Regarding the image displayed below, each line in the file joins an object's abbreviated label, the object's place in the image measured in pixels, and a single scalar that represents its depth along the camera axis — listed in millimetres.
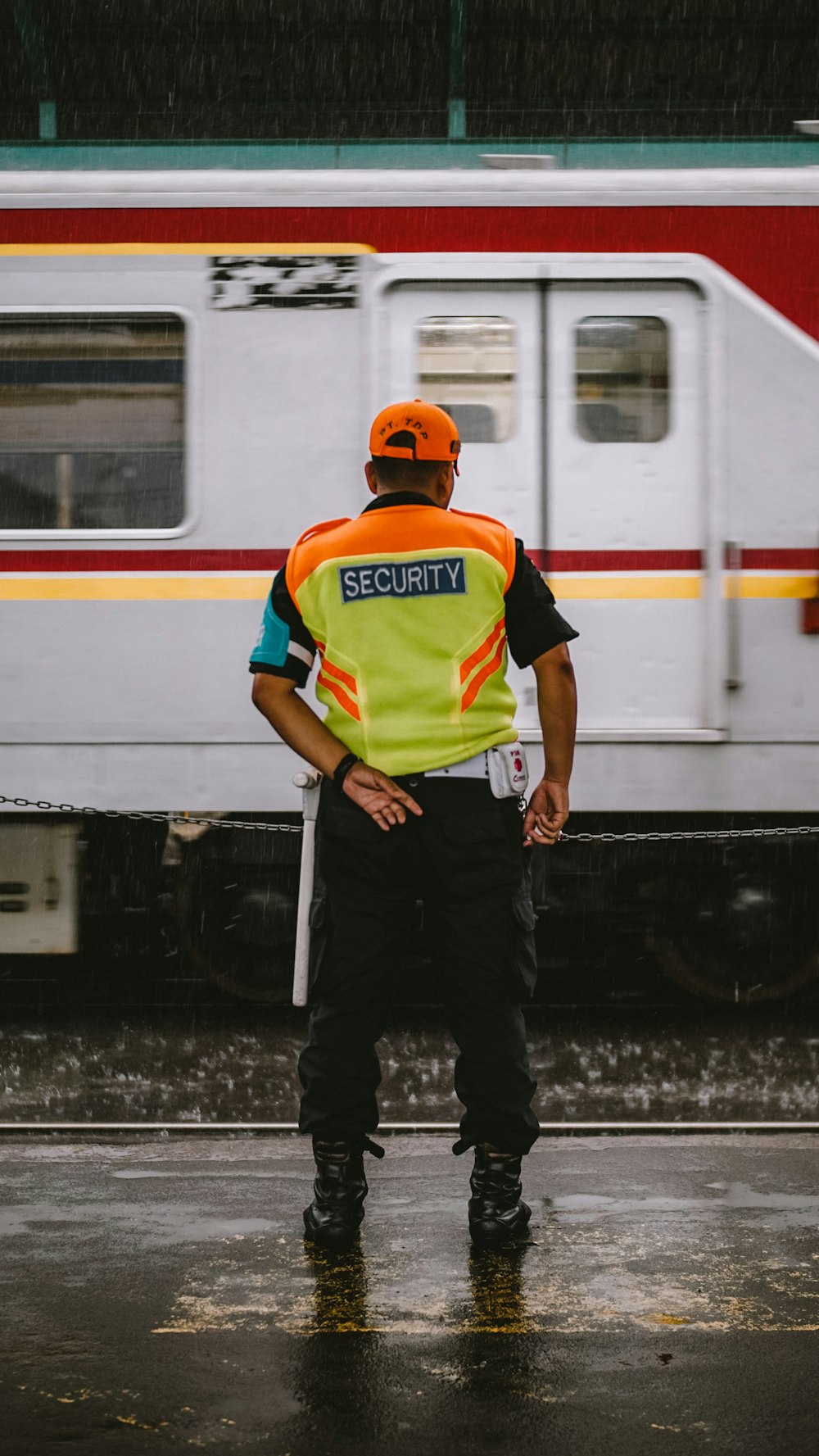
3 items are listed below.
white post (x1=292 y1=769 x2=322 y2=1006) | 3848
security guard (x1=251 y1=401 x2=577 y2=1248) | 3727
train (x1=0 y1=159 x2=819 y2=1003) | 6359
